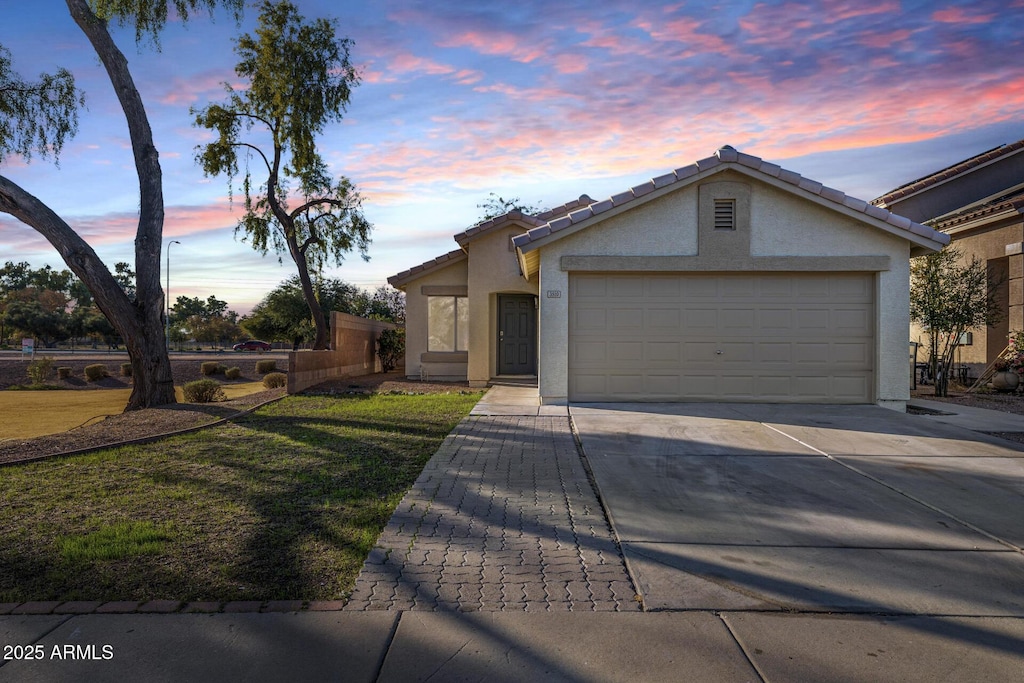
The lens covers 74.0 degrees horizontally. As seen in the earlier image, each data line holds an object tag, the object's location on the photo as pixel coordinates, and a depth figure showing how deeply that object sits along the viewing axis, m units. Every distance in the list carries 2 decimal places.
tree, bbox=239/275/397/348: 48.59
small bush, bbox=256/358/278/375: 32.94
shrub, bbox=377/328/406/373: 24.23
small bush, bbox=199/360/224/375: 31.50
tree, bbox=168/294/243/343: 81.50
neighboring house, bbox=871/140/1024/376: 15.59
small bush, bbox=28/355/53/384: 26.44
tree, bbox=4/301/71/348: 55.93
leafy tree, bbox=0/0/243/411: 13.71
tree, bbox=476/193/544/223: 36.91
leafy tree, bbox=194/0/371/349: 23.25
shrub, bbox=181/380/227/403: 15.30
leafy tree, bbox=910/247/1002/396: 14.95
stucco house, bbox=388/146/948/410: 12.52
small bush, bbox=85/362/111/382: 29.19
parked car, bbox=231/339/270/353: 65.94
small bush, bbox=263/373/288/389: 22.31
